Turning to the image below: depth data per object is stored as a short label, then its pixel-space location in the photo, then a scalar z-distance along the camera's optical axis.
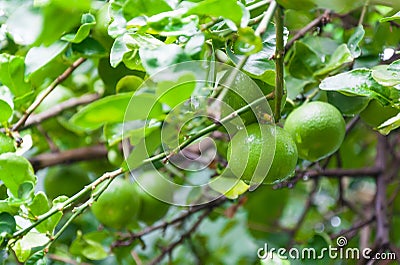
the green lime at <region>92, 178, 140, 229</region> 0.97
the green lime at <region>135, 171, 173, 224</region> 1.02
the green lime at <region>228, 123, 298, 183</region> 0.76
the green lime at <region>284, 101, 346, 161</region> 0.82
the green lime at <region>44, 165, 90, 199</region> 1.08
